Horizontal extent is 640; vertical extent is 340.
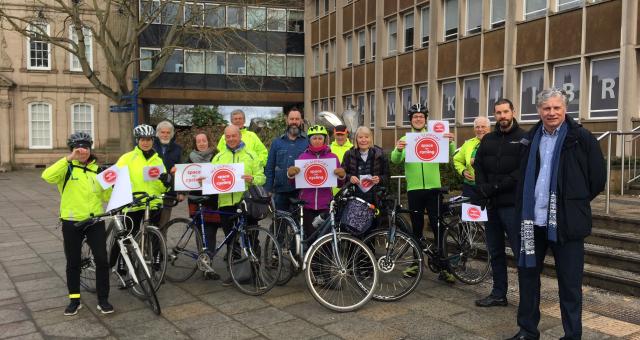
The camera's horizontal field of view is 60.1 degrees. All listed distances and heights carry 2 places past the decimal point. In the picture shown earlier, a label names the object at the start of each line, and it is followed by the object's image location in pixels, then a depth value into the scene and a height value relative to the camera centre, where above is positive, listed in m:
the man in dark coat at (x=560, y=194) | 4.02 -0.35
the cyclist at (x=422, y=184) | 6.36 -0.43
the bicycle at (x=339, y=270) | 5.30 -1.19
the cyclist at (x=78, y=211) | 5.26 -0.63
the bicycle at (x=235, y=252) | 5.98 -1.18
